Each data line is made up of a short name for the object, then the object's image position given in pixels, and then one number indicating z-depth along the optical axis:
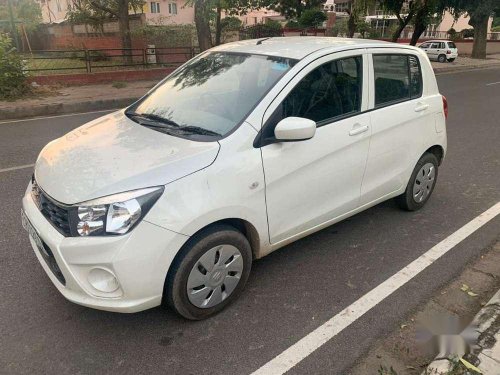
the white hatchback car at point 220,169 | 2.47
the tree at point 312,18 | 33.81
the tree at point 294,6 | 36.69
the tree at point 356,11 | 20.66
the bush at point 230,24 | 24.00
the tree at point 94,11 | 19.37
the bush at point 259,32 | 23.12
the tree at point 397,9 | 22.55
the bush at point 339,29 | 31.23
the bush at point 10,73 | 10.93
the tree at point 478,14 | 26.19
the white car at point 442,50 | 27.56
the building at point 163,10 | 46.78
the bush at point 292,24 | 34.06
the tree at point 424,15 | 21.55
